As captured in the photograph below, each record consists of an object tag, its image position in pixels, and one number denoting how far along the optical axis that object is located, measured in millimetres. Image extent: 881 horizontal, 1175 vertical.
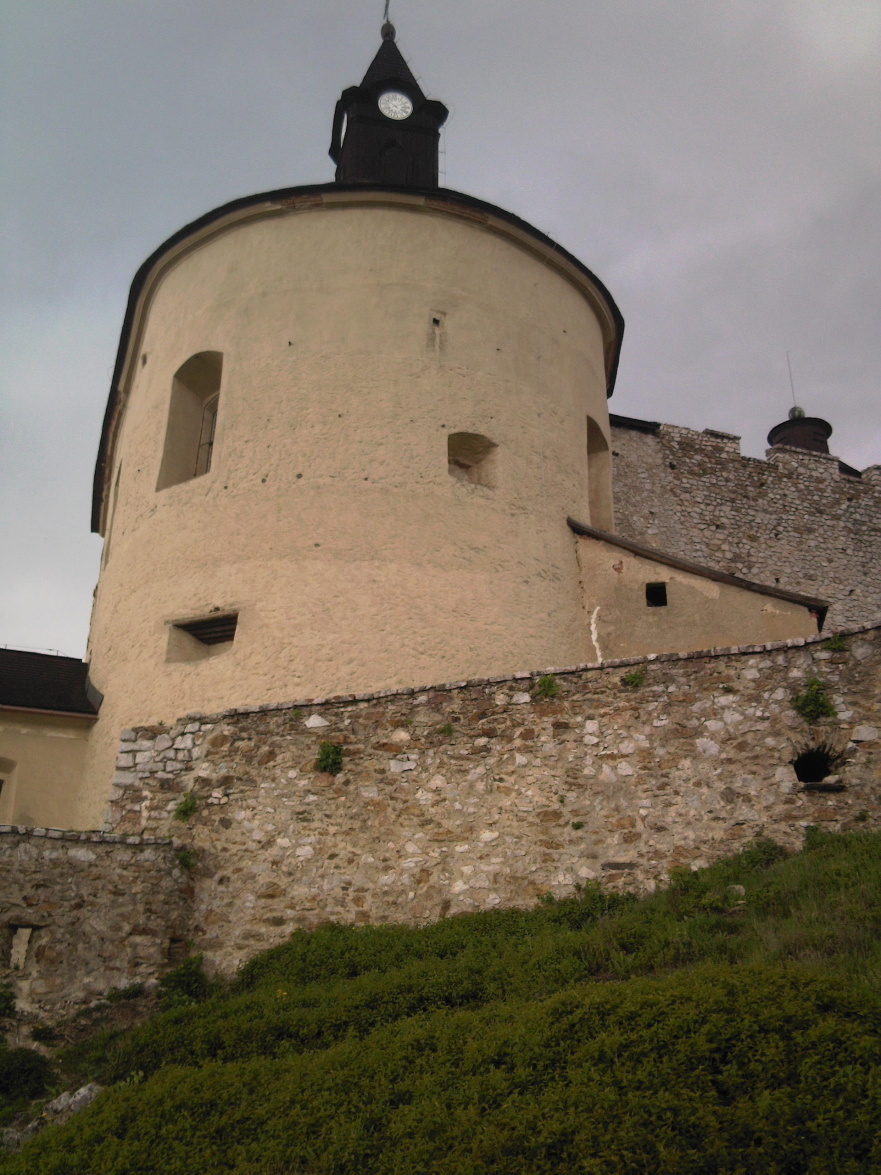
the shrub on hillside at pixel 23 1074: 6988
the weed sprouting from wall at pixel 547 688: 9266
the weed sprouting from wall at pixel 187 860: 8969
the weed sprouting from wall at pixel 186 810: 9406
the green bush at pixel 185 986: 8031
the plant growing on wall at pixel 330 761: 9367
